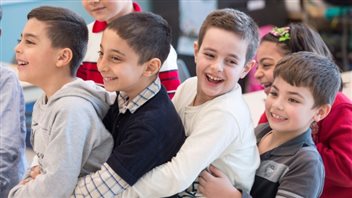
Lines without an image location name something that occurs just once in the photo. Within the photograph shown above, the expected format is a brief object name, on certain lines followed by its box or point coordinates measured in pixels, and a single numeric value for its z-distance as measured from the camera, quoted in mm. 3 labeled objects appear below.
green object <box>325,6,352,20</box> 5894
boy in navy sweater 1666
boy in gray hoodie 1691
